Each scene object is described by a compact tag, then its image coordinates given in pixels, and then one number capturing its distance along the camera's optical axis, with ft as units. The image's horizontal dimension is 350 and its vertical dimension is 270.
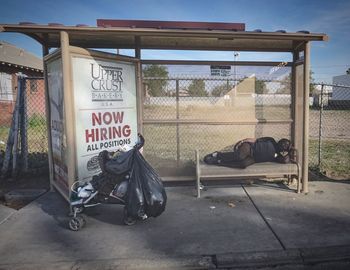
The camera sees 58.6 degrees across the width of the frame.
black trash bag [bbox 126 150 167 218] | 13.35
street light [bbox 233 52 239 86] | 19.42
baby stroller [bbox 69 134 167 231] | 13.42
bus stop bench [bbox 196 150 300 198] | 17.26
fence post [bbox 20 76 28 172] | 20.91
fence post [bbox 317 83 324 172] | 23.10
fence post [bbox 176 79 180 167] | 19.74
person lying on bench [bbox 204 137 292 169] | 17.79
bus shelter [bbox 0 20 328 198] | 15.25
